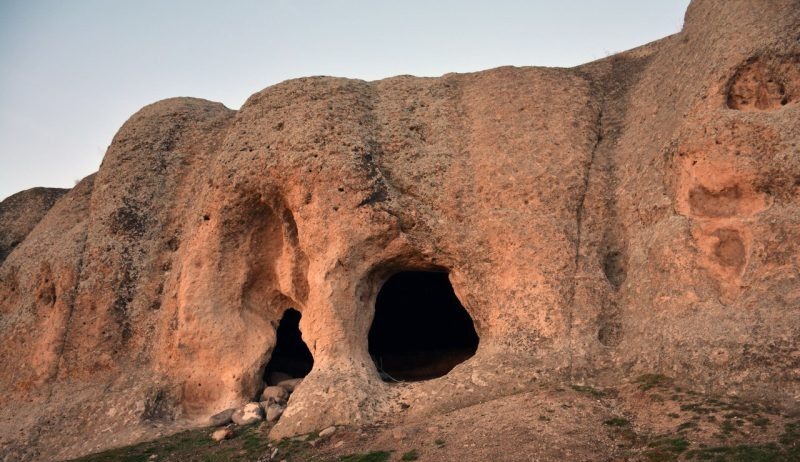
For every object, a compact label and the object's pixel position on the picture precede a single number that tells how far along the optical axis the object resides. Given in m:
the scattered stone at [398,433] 11.66
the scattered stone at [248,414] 14.70
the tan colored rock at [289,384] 16.38
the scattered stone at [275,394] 15.68
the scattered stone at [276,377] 17.23
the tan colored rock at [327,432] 12.35
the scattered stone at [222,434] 13.62
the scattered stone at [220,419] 14.88
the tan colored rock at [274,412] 14.59
